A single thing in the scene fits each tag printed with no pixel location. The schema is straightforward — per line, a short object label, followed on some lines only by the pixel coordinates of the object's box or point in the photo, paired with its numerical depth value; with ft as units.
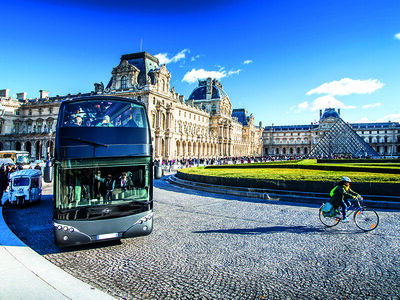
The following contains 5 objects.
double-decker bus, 20.07
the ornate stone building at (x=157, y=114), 151.43
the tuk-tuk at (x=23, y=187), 37.27
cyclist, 25.80
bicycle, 25.57
